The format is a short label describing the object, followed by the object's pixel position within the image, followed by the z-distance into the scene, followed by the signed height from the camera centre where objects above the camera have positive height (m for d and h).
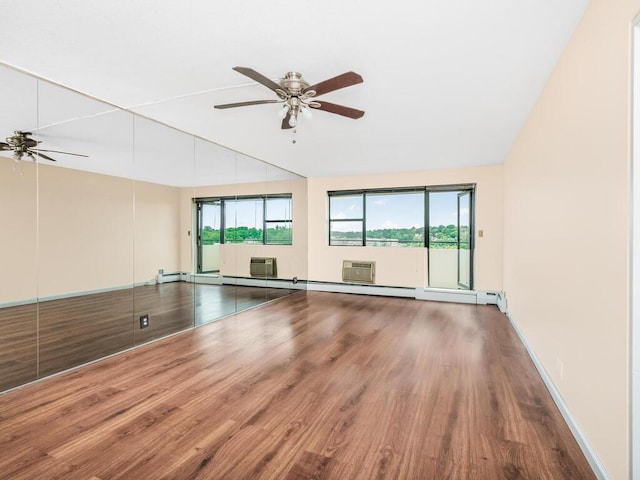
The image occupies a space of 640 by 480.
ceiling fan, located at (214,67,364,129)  2.23 +1.17
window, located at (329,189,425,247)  6.60 +0.47
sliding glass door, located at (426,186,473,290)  6.26 +0.05
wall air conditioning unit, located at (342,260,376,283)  6.80 -0.75
